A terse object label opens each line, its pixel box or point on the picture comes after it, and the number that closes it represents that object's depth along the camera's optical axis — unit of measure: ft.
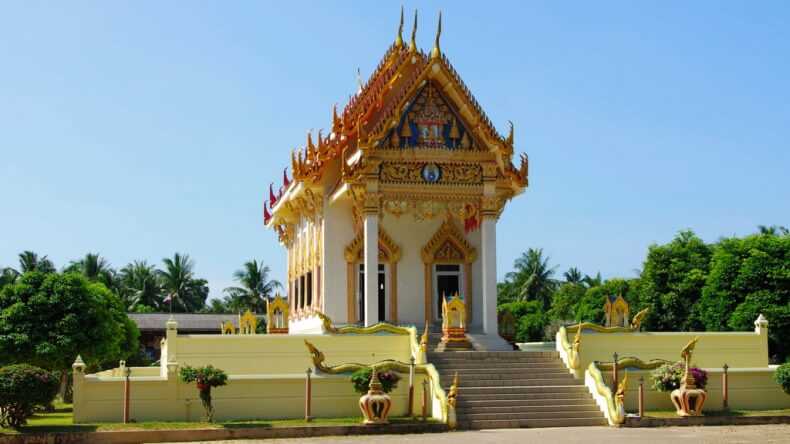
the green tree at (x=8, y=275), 153.69
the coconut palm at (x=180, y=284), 195.31
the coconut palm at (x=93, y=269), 181.06
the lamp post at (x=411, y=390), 57.26
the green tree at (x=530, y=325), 162.09
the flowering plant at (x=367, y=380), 55.26
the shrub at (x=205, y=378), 53.62
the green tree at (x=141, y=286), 193.47
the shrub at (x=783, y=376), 59.71
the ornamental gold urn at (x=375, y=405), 53.78
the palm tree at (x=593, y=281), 200.13
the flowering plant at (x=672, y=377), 58.18
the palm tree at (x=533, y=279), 197.77
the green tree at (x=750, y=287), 103.19
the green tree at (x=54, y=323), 83.40
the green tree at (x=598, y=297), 152.05
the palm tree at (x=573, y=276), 213.66
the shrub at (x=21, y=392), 51.62
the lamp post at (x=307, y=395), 55.47
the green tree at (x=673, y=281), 123.75
